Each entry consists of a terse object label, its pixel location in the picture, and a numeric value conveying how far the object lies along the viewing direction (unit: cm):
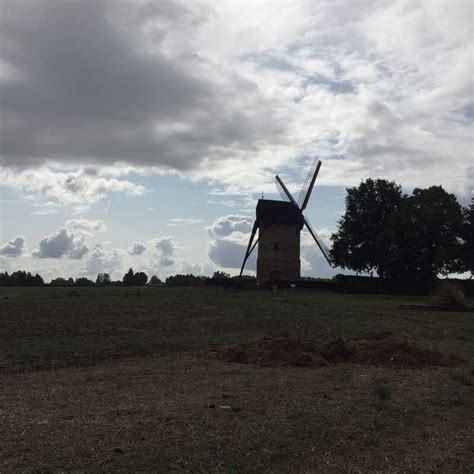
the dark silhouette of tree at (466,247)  5497
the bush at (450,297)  3676
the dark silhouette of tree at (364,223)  6359
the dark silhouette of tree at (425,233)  5781
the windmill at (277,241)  7125
